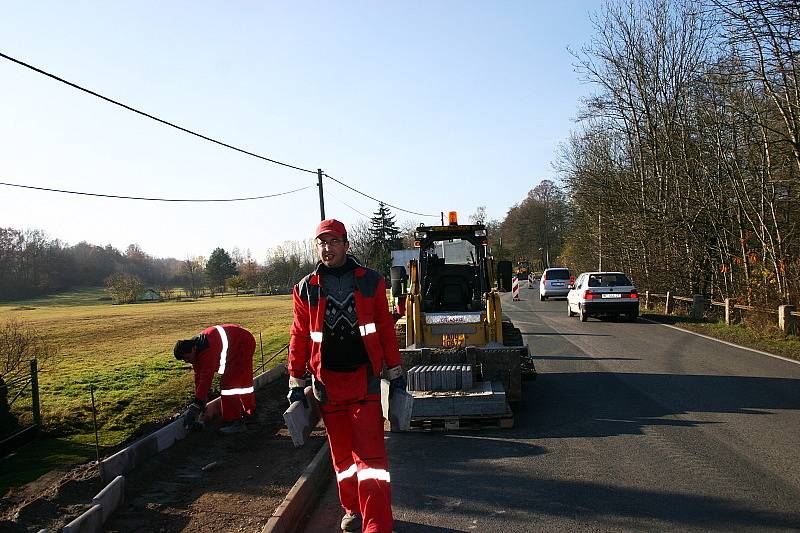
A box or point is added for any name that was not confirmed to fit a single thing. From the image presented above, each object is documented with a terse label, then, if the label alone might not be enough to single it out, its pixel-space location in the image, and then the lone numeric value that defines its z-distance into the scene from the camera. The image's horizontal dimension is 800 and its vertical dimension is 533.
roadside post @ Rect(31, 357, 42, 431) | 9.17
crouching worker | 8.38
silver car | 38.47
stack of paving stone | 8.87
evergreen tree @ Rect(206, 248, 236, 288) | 109.44
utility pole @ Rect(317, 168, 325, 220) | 23.41
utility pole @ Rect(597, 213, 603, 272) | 38.79
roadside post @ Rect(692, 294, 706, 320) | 24.06
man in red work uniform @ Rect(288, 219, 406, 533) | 4.84
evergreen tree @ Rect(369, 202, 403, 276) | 63.95
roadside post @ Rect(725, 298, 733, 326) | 20.77
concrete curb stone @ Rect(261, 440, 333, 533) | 5.04
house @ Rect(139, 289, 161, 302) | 84.00
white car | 22.81
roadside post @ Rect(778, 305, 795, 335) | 16.67
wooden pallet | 8.34
